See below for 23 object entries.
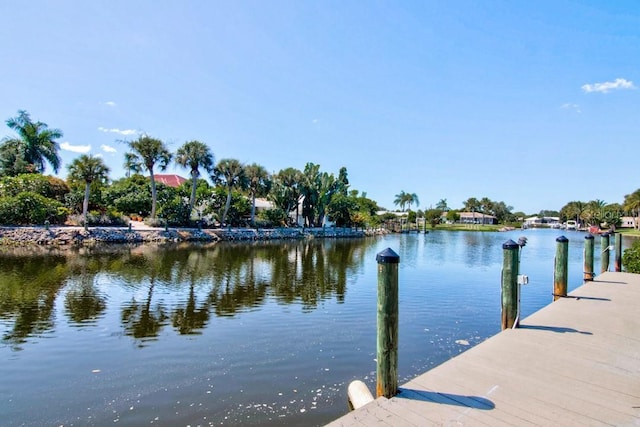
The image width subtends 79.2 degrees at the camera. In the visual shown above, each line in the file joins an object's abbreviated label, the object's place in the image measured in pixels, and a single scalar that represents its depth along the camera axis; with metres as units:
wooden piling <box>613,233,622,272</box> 14.78
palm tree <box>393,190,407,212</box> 119.10
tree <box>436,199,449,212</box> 139.21
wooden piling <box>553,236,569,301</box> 9.81
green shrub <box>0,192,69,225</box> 30.38
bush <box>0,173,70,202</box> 33.44
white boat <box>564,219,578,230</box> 118.85
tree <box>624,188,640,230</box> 79.11
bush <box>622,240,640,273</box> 15.22
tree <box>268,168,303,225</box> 54.47
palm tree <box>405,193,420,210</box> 118.00
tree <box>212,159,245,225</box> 44.53
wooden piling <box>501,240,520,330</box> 6.97
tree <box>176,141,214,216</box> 41.53
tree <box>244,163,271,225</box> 46.72
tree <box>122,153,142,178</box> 39.25
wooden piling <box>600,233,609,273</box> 14.11
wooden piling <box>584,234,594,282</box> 12.26
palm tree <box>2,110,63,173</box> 43.75
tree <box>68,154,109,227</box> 33.19
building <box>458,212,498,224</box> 119.79
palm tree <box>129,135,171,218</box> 38.91
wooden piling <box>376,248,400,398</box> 4.44
